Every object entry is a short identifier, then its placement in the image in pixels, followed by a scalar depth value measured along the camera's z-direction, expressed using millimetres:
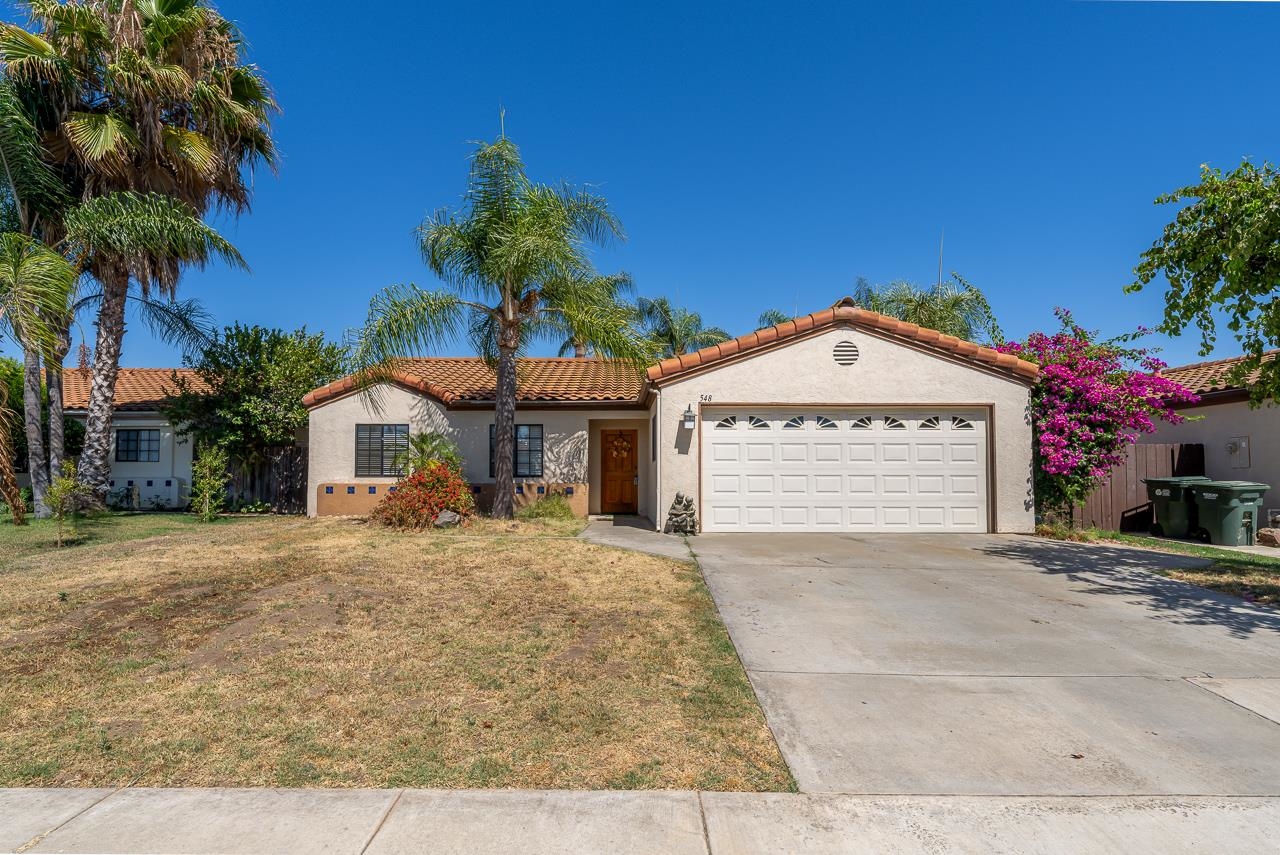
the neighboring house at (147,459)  17672
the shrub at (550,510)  14297
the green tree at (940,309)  18297
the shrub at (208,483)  13945
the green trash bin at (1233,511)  11023
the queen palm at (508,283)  12172
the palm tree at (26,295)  9273
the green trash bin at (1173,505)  11750
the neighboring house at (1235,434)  12453
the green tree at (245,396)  15617
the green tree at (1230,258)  6809
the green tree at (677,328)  28156
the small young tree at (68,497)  10258
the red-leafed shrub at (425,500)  12289
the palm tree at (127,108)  12797
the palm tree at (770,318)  27250
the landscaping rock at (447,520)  12281
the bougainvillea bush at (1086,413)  11648
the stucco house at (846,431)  11945
